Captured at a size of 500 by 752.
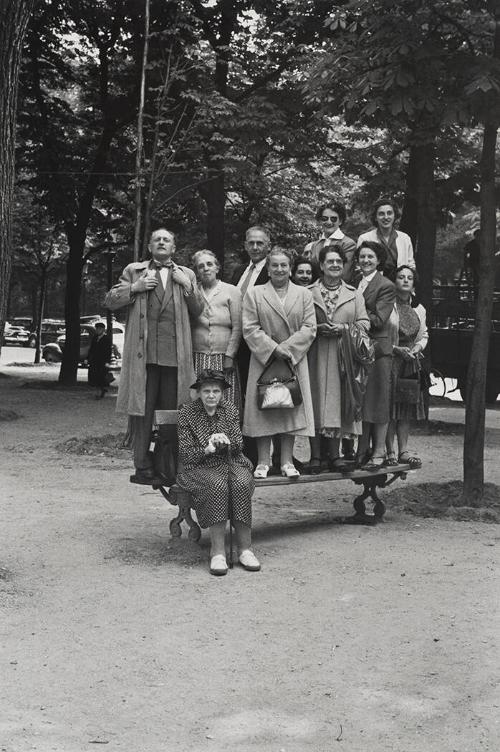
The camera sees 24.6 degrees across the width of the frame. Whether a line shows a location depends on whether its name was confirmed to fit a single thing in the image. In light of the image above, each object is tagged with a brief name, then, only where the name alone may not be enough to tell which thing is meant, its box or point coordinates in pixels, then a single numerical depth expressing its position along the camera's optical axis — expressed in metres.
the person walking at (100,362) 23.23
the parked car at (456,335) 24.02
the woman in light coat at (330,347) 8.95
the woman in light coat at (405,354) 9.62
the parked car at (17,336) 56.47
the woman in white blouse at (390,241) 9.91
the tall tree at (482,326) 10.23
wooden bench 8.07
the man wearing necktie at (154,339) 8.20
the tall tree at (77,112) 23.50
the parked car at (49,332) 57.25
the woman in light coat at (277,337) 8.48
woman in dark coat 9.33
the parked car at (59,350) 43.62
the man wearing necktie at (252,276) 8.82
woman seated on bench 7.54
